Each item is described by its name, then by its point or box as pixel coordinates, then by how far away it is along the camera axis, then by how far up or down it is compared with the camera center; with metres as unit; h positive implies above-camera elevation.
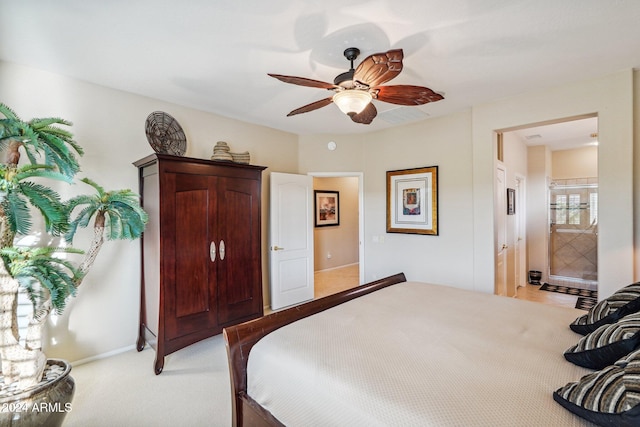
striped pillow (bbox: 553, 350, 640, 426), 0.82 -0.57
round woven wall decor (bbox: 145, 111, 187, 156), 3.01 +0.85
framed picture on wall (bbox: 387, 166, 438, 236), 3.81 +0.15
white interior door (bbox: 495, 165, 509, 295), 3.57 -0.22
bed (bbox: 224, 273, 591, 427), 1.04 -0.69
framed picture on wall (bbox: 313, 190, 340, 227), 6.52 +0.09
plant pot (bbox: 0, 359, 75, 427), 1.59 -1.11
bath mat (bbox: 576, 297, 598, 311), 4.04 -1.33
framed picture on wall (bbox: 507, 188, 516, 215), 4.28 +0.15
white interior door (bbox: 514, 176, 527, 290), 4.96 -0.45
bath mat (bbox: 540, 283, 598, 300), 4.62 -1.34
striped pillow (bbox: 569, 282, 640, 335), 1.42 -0.51
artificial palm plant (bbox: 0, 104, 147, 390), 1.75 -0.24
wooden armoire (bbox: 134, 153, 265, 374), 2.55 -0.36
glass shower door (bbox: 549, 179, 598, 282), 5.01 -0.34
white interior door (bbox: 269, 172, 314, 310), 4.00 -0.40
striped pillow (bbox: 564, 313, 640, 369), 1.09 -0.54
